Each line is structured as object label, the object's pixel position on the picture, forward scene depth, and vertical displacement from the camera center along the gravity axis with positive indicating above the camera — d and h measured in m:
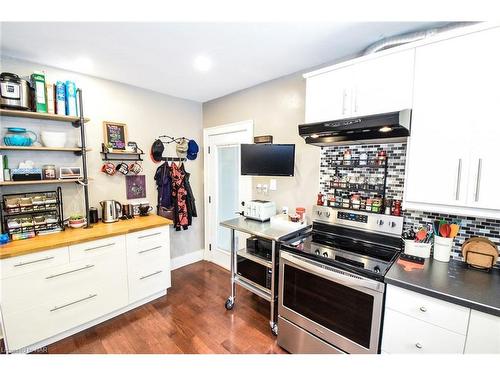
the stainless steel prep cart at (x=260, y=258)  1.83 -0.81
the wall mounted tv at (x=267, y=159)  2.12 +0.10
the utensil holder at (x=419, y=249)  1.47 -0.53
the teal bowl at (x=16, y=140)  1.82 +0.23
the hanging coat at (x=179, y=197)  2.95 -0.39
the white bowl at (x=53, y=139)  1.99 +0.27
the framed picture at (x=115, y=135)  2.43 +0.38
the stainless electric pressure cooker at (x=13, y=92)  1.73 +0.61
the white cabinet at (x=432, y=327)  1.02 -0.79
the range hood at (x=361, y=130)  1.35 +0.28
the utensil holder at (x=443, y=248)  1.43 -0.51
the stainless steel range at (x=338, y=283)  1.32 -0.75
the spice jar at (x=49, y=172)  1.99 -0.04
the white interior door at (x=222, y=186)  2.90 -0.24
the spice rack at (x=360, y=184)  1.76 -0.12
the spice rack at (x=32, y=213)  1.81 -0.41
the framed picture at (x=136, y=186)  2.65 -0.22
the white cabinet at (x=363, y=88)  1.40 +0.59
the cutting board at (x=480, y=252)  1.32 -0.50
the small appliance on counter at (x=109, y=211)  2.32 -0.46
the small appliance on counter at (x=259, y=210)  2.27 -0.43
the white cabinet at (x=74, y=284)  1.60 -1.00
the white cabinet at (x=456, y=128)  1.18 +0.25
